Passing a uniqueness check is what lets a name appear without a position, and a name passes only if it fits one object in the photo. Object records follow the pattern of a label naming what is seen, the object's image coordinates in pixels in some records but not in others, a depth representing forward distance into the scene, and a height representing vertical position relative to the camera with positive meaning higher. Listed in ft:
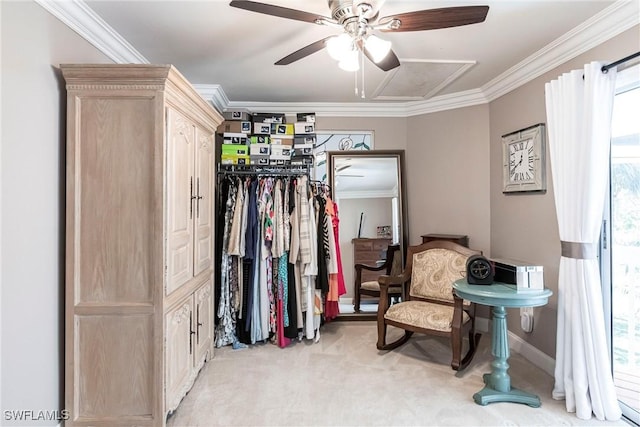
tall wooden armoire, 6.24 -0.47
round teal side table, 7.11 -2.47
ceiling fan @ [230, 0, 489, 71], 5.23 +3.11
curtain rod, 6.32 +2.87
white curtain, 6.86 -0.47
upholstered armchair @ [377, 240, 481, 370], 8.87 -2.46
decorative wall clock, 9.09 +1.55
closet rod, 11.59 +1.63
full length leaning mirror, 12.66 +0.16
